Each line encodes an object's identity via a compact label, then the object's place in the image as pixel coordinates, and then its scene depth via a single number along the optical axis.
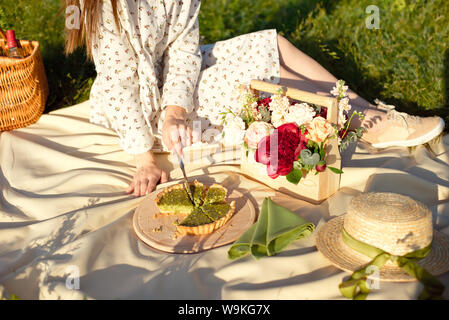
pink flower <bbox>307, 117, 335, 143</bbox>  1.97
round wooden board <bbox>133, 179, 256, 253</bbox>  1.86
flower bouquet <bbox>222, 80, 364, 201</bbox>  2.02
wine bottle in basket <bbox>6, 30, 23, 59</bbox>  3.10
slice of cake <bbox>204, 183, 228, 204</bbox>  2.04
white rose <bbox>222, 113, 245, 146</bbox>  2.24
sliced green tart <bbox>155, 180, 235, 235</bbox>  1.91
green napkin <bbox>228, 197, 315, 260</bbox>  1.74
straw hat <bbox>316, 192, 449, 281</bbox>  1.50
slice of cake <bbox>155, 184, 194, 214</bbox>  2.01
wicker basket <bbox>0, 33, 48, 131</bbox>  2.96
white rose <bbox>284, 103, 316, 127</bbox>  2.05
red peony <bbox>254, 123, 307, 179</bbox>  2.03
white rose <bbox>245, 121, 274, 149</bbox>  2.12
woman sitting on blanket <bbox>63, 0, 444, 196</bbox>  2.41
